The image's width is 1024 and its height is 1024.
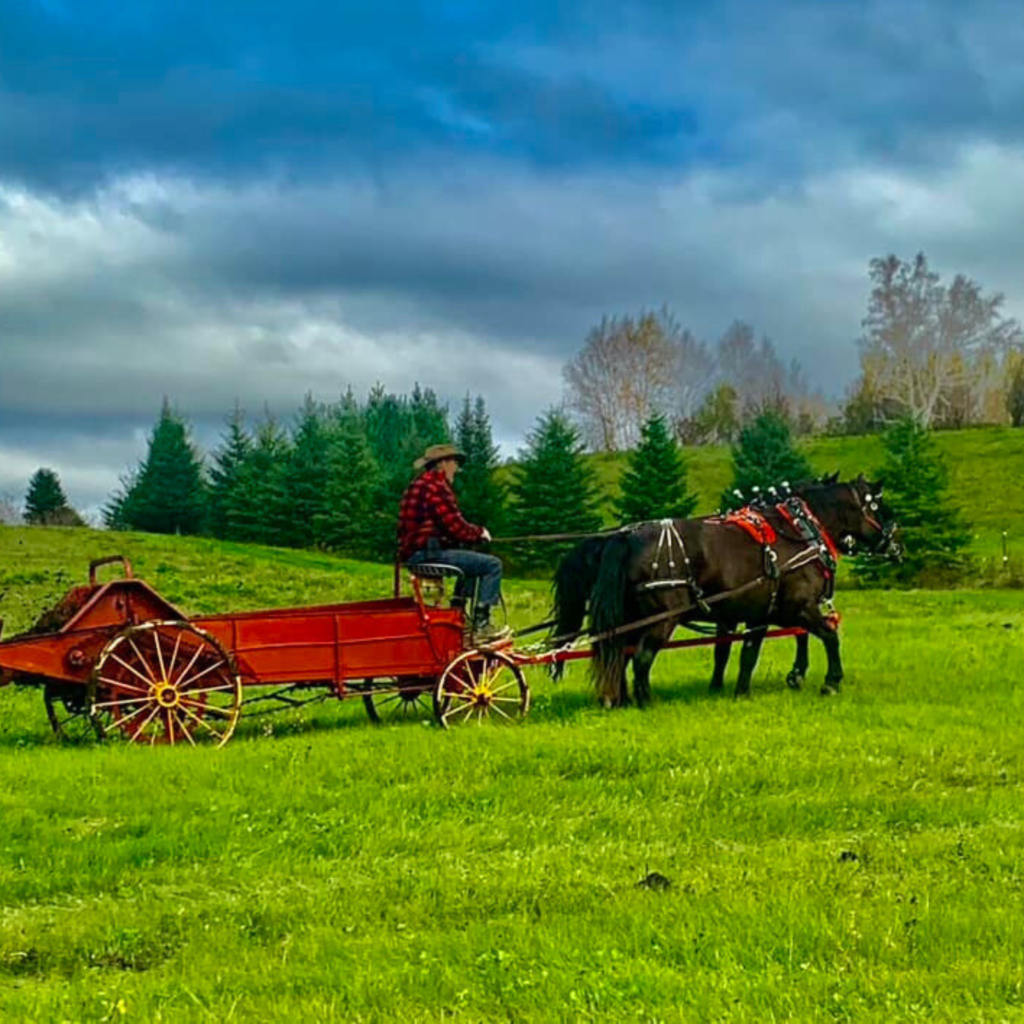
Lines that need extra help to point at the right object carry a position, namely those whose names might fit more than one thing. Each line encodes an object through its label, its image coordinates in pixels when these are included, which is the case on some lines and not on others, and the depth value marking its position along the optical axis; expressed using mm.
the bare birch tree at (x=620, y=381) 88562
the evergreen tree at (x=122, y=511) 68938
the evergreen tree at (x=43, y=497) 71812
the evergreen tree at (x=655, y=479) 51250
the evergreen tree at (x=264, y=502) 60094
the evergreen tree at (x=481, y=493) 53906
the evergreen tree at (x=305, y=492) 59438
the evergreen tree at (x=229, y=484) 62281
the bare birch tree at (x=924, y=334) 88500
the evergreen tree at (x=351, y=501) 57625
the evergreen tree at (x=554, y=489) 52562
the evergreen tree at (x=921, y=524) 41094
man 11555
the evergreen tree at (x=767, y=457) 53219
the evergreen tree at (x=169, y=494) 68250
